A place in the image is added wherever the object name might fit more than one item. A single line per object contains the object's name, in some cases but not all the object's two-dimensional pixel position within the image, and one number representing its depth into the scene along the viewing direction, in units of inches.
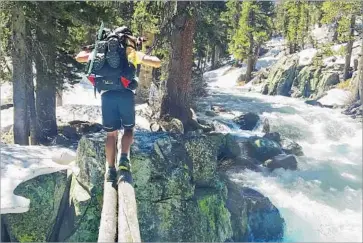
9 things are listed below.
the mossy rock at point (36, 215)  300.8
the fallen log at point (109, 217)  153.6
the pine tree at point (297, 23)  1865.2
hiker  216.8
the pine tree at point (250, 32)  1756.9
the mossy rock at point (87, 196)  286.7
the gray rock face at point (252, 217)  382.0
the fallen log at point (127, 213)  149.3
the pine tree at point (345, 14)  1127.0
